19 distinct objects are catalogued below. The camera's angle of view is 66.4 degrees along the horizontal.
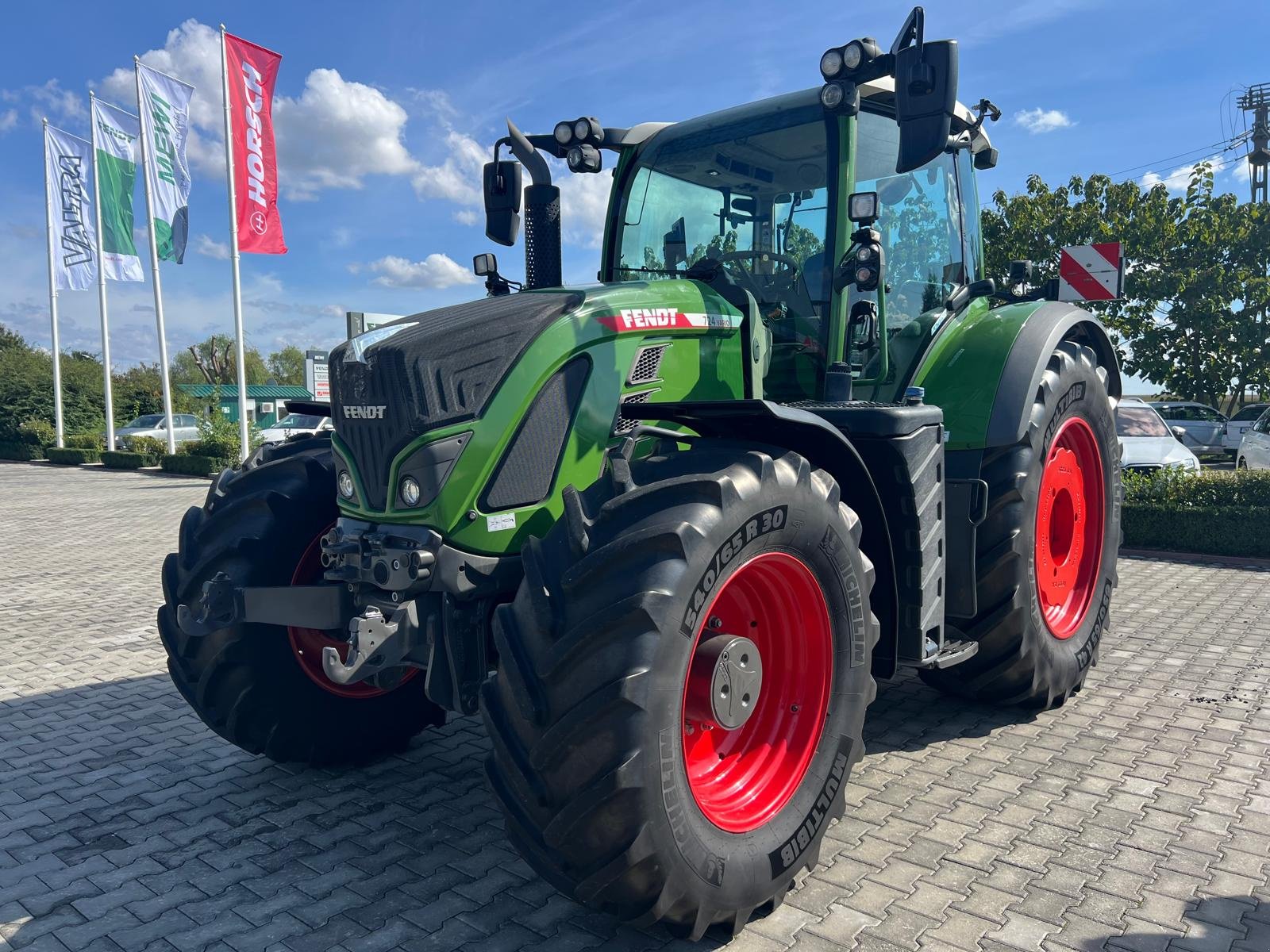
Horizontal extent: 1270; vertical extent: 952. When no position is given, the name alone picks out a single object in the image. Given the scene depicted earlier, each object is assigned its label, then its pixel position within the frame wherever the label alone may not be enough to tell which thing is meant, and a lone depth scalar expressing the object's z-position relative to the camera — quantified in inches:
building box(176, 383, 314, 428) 2333.9
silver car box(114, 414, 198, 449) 1234.0
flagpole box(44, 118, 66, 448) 1024.2
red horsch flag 682.2
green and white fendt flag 901.8
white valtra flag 994.7
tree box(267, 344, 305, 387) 3809.1
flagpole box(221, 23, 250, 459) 680.4
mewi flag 831.1
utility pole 1255.5
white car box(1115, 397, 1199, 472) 453.1
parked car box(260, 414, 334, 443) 887.5
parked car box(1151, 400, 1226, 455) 803.4
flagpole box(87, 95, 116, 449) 889.5
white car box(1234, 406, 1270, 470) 501.4
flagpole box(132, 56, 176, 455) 829.2
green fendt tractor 97.0
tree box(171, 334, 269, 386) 2768.2
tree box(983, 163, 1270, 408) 814.5
